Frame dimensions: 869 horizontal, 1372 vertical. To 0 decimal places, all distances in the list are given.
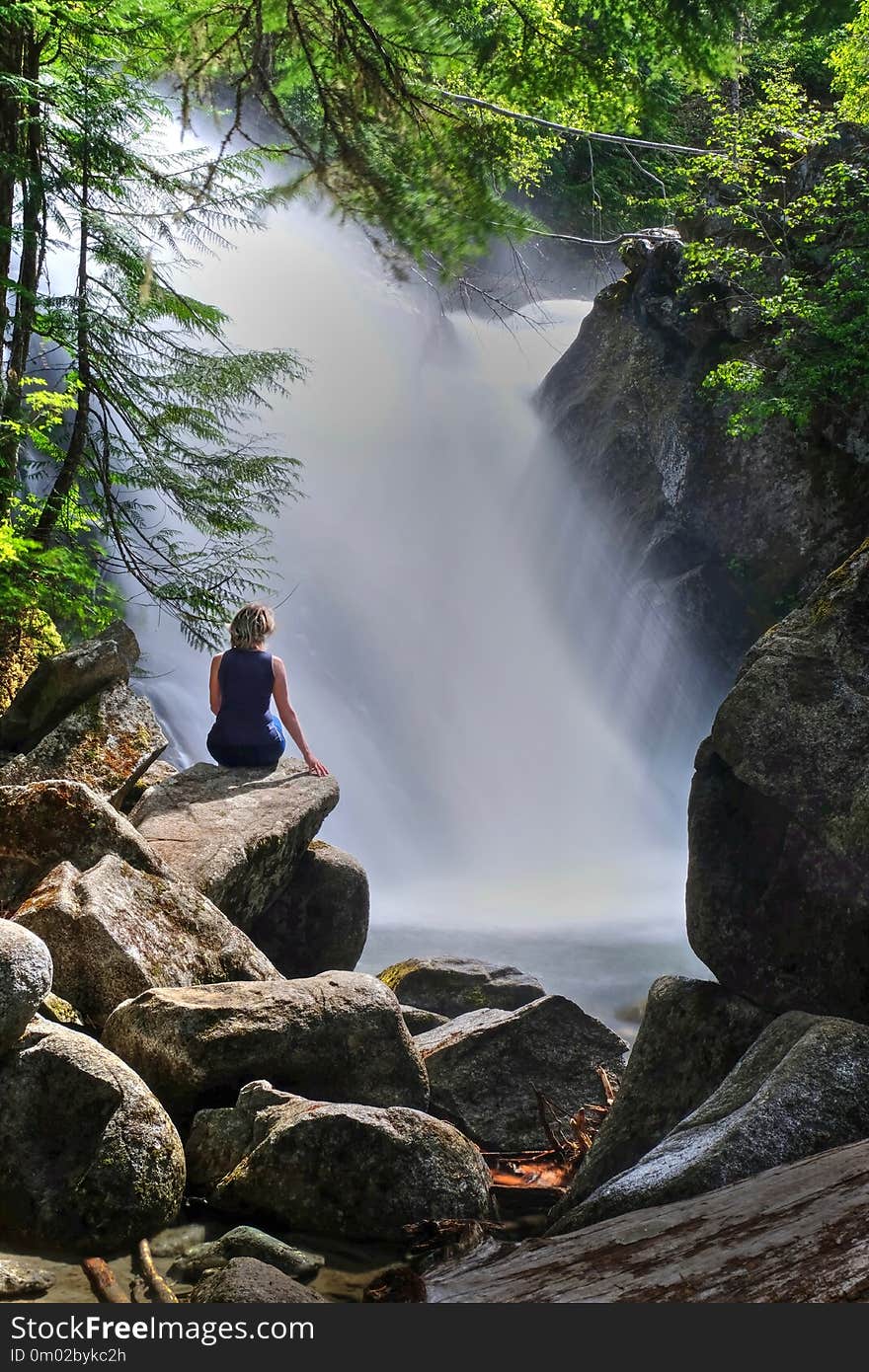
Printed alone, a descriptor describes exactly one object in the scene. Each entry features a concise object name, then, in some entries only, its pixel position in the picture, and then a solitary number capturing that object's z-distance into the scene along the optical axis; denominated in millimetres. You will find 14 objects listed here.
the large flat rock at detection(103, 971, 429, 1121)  4039
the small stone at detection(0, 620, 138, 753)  7309
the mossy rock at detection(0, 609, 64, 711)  8750
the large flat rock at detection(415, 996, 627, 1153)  4992
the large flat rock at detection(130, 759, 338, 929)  5984
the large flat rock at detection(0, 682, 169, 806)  6773
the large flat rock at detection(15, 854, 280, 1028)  4504
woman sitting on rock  7230
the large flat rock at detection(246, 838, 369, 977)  7176
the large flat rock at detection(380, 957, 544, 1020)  7410
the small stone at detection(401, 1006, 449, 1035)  6469
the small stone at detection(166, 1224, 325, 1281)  3051
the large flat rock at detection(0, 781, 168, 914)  5223
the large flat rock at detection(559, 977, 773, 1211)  3955
